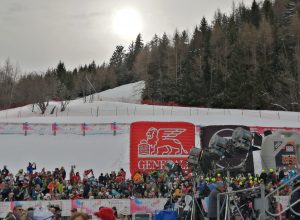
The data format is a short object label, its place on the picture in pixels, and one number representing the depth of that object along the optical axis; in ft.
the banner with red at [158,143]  69.56
